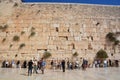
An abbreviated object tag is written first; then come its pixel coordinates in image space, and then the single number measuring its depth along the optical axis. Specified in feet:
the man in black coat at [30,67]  17.52
